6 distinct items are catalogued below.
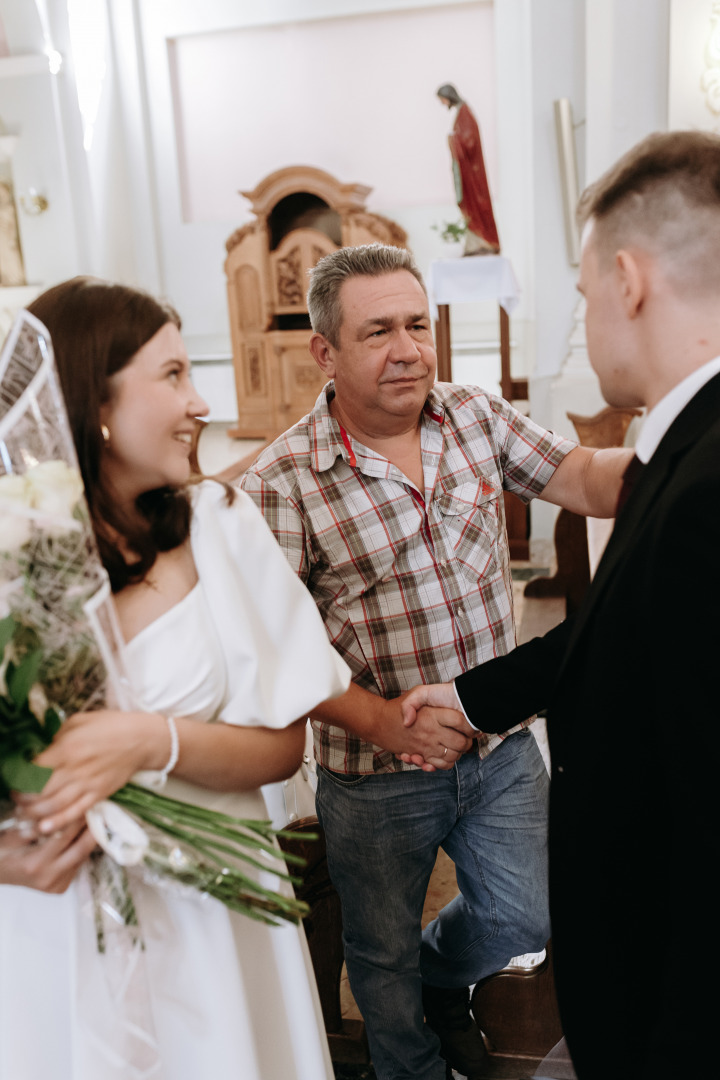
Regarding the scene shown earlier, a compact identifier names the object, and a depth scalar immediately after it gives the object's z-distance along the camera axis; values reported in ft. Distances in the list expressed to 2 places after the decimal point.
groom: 3.63
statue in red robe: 22.49
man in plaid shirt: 6.73
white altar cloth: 21.68
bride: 4.20
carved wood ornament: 33.45
